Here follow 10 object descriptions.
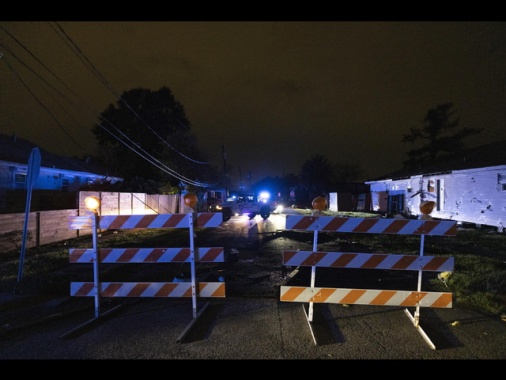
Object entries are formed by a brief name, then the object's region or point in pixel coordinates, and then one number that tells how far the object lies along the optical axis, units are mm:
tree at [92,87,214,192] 34094
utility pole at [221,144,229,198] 41106
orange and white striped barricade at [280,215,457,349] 4207
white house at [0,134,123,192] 20188
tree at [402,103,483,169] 37281
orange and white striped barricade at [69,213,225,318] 4531
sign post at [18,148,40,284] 6180
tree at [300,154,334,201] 56219
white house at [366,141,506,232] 14195
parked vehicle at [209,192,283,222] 24602
